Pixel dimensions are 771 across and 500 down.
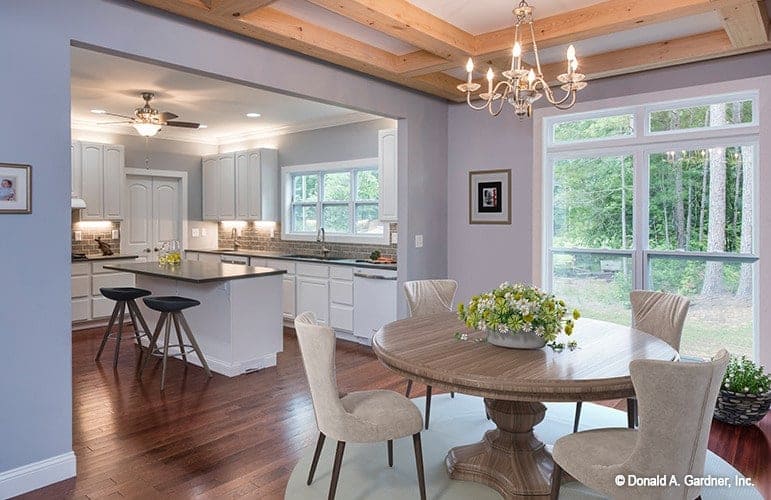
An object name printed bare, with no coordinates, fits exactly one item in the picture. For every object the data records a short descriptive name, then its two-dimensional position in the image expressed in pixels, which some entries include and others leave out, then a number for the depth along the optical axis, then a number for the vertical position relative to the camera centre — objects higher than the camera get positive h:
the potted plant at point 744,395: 3.38 -0.96
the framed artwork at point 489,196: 5.01 +0.44
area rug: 2.60 -1.20
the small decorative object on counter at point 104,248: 7.05 -0.08
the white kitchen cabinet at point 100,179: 6.72 +0.81
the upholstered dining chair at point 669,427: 1.76 -0.62
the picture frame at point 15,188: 2.53 +0.26
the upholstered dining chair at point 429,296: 3.85 -0.39
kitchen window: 6.41 +0.52
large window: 3.93 +0.25
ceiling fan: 5.07 +1.16
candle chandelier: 2.46 +0.76
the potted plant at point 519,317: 2.46 -0.34
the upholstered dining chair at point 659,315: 3.15 -0.44
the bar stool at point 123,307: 4.82 -0.61
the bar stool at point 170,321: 4.34 -0.66
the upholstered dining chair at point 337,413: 2.28 -0.76
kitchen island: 4.61 -0.62
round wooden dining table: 2.08 -0.52
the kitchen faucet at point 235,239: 8.13 +0.05
